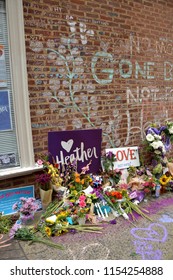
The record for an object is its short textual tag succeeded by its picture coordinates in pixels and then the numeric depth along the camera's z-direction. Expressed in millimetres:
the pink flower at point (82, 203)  3104
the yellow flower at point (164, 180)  4035
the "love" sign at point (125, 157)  4125
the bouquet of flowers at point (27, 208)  2912
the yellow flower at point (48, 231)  2798
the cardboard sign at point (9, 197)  3195
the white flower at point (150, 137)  4223
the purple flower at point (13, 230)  2823
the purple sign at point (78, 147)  3447
